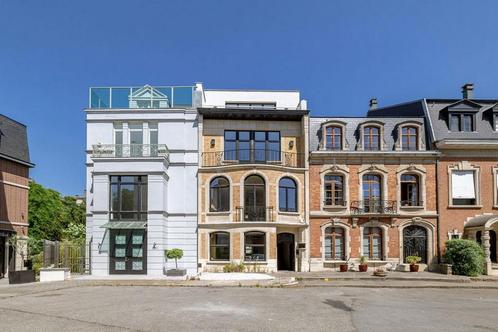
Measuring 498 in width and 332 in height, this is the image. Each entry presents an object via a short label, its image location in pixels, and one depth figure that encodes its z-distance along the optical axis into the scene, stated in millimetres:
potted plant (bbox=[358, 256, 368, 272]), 28297
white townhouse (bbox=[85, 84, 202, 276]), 27062
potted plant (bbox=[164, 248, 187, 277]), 25922
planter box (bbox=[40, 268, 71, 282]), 24516
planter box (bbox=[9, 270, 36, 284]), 23297
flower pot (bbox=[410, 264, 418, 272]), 28000
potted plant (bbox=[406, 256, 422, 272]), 28016
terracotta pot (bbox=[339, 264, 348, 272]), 28297
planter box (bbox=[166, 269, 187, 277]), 25906
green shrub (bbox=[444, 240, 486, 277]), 26516
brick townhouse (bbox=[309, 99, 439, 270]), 29484
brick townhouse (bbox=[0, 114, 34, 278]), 27766
